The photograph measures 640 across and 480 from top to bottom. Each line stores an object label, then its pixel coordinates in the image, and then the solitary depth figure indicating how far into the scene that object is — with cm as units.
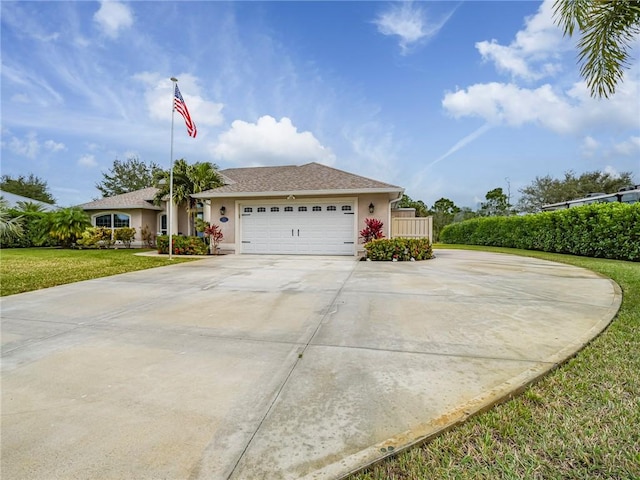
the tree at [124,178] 3866
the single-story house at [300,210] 1307
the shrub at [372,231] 1240
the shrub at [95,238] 1705
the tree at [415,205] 3269
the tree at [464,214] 3461
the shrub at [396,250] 1120
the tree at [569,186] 2833
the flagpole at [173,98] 1149
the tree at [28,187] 3562
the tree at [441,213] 3344
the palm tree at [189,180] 1533
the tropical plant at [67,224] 1730
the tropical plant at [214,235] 1423
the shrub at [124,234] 1811
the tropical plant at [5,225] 819
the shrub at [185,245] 1412
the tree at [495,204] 3267
